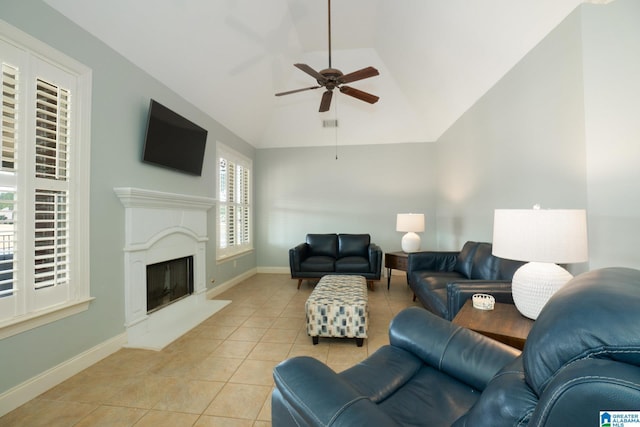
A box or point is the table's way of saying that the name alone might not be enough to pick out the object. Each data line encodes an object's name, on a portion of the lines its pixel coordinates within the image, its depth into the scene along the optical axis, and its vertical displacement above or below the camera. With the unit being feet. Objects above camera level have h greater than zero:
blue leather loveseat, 14.28 -2.30
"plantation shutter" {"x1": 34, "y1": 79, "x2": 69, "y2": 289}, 6.18 +0.74
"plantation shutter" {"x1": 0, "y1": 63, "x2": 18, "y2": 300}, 5.51 +0.86
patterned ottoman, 8.26 -3.08
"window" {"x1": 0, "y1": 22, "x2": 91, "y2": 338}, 5.61 +0.81
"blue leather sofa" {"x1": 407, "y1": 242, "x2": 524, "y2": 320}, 7.16 -2.01
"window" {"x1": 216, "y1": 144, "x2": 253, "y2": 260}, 14.76 +0.85
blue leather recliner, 1.54 -1.63
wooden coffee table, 5.01 -2.19
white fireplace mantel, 8.46 -1.27
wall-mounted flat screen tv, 9.15 +2.94
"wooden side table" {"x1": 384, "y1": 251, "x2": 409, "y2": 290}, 13.79 -2.35
